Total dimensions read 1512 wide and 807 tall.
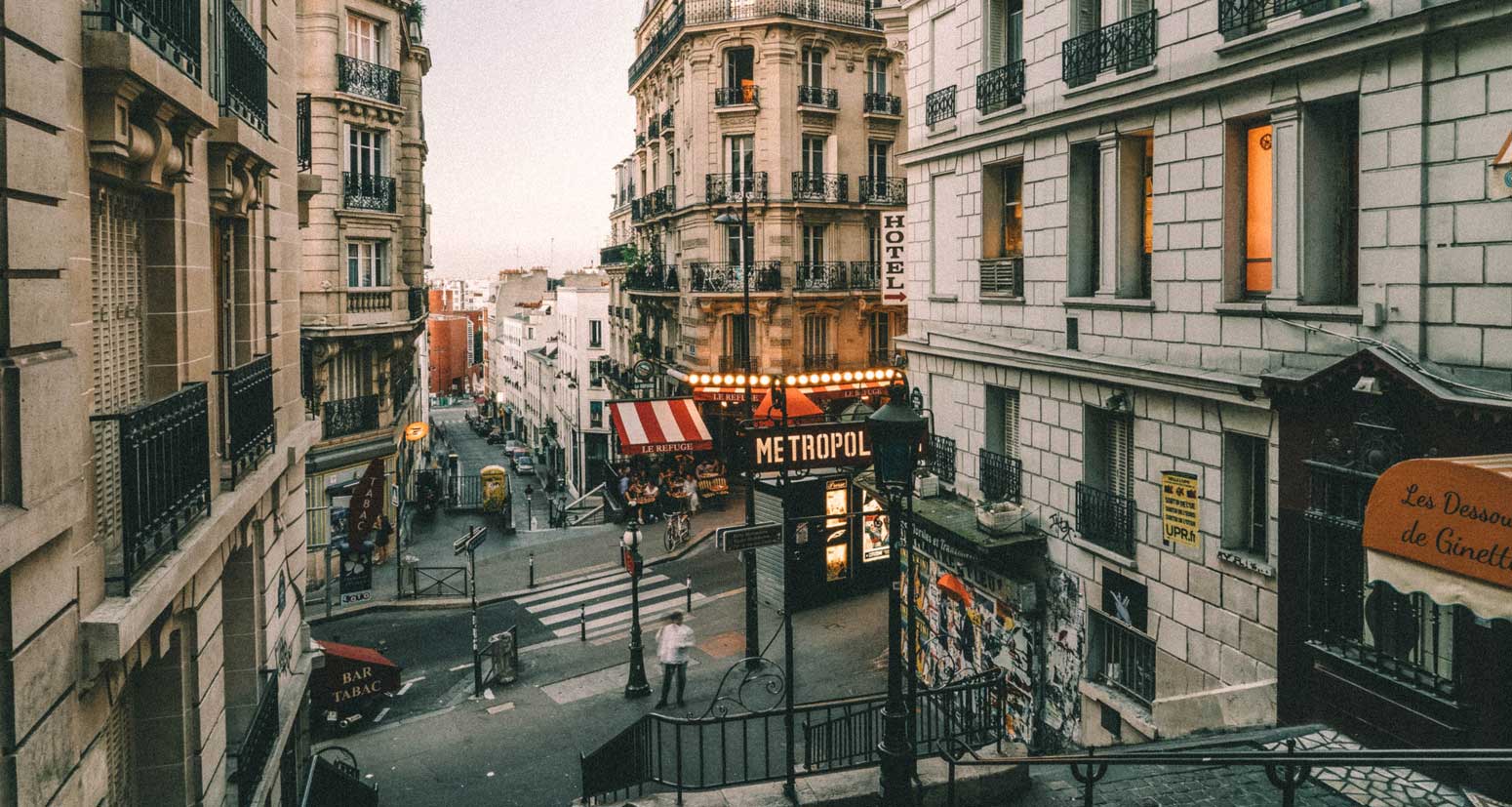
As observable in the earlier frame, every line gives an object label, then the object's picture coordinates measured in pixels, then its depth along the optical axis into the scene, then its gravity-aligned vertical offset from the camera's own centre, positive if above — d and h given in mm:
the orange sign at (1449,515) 6820 -1336
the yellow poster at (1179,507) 11680 -2066
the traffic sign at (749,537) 14836 -3041
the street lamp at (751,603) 18875 -5209
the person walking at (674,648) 17062 -5480
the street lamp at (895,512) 8867 -1613
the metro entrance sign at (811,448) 14148 -1542
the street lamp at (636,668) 18031 -6164
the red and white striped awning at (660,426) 27938 -2402
